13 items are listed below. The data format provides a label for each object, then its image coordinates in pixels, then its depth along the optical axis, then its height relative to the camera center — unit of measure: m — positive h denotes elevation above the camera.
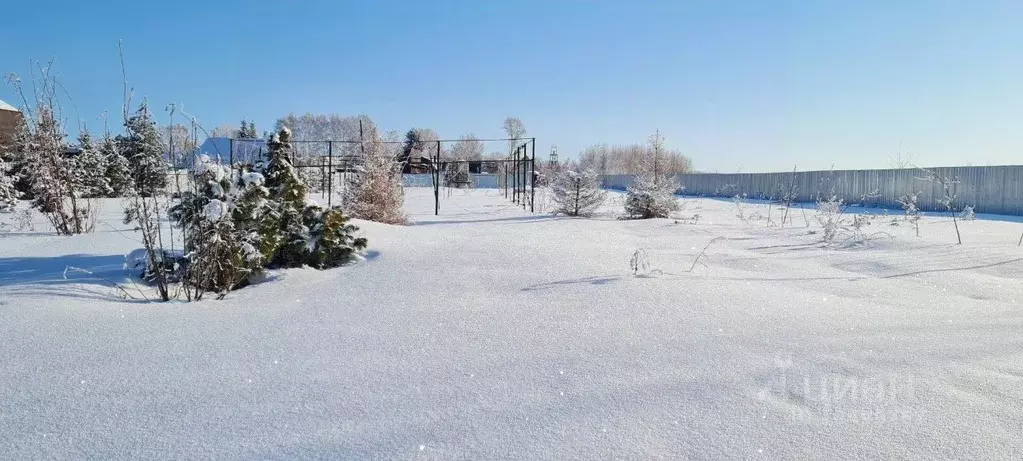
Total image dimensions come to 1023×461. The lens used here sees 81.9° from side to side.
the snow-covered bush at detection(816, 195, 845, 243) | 8.35 -0.31
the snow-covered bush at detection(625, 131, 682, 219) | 13.09 +0.03
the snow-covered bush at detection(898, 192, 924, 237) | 10.04 -0.20
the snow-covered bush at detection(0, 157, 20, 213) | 17.48 +0.03
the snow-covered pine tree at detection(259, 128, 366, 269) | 5.66 -0.31
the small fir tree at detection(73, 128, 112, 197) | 23.22 +0.88
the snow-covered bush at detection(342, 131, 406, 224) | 11.08 +0.07
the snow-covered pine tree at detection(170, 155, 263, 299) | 4.50 -0.34
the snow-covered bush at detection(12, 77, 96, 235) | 8.88 +0.20
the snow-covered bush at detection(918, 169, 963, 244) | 18.88 +0.27
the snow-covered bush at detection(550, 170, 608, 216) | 13.87 +0.11
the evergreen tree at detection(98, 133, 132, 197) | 24.97 +0.75
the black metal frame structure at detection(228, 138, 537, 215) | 14.44 +1.00
